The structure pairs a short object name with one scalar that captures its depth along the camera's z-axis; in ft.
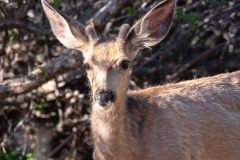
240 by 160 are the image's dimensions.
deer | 44.01
